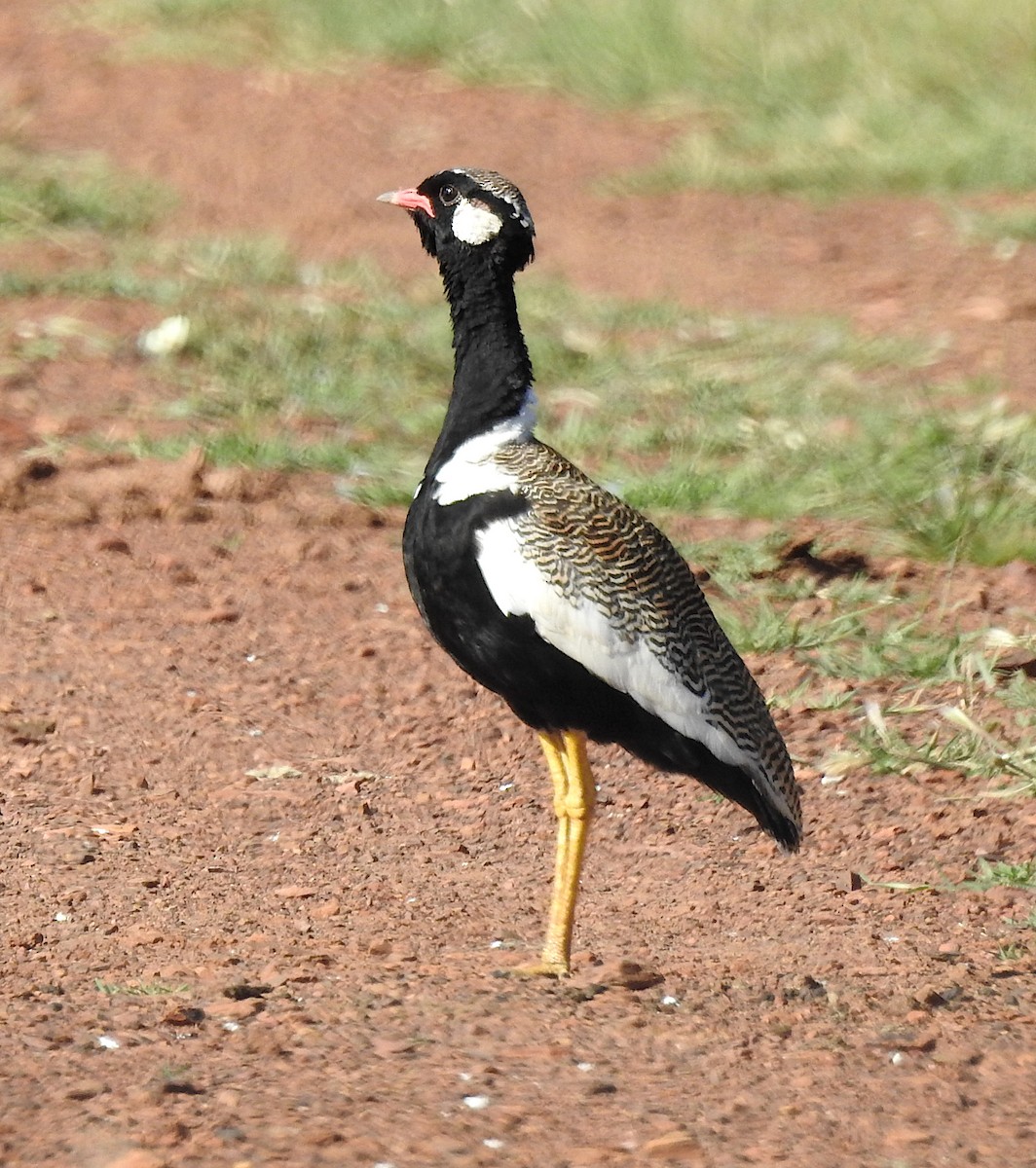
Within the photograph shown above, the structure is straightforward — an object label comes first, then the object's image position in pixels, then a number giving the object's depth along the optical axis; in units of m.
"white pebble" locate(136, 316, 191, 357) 16.62
